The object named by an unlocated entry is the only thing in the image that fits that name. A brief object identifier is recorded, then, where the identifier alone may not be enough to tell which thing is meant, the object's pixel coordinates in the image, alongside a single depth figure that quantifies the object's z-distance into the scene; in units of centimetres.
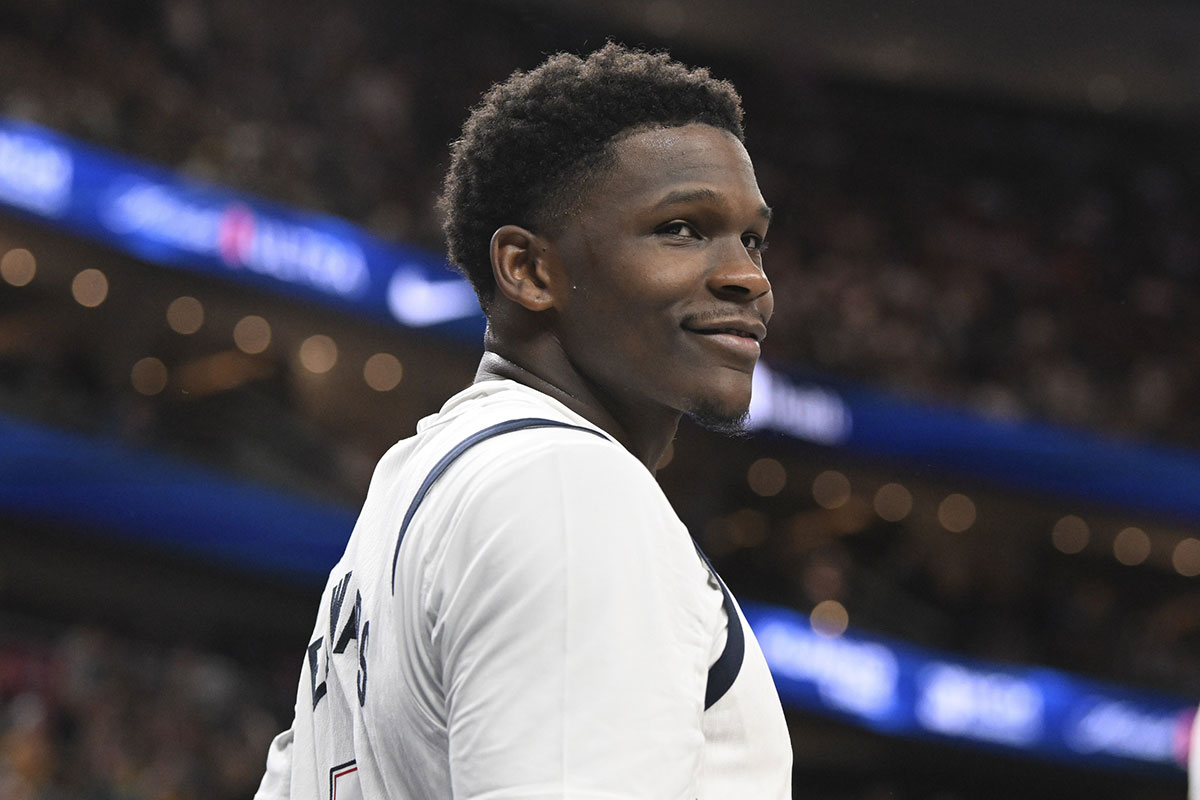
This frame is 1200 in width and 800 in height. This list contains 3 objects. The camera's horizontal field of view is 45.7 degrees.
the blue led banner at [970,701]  1224
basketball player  125
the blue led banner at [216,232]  1109
